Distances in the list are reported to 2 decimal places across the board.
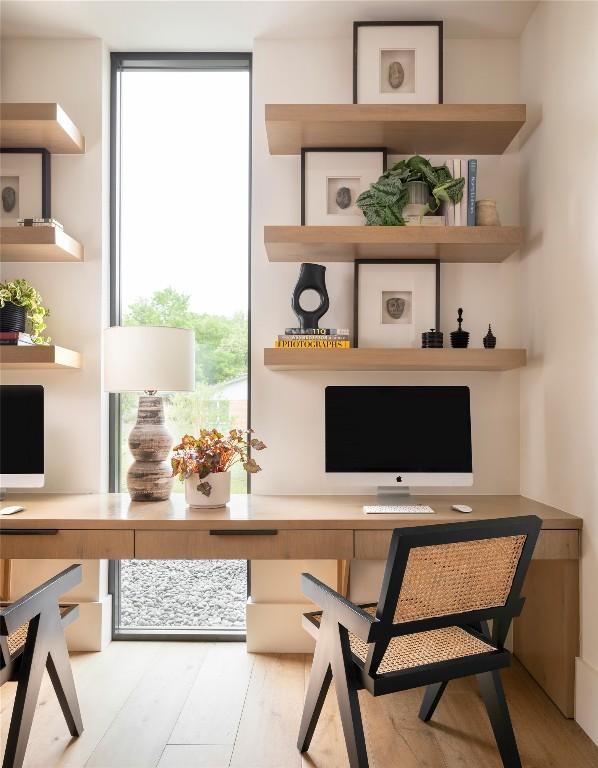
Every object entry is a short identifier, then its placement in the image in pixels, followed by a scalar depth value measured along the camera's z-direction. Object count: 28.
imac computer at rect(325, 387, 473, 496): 2.59
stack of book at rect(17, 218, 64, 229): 2.64
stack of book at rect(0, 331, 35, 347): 2.58
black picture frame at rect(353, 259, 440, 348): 2.80
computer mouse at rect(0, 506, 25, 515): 2.34
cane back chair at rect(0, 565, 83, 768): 1.71
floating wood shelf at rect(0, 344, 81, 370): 2.55
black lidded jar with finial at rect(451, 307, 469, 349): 2.68
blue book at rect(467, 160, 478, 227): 2.60
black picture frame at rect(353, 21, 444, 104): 2.76
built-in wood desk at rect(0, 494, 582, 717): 2.22
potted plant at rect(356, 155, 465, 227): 2.57
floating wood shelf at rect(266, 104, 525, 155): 2.54
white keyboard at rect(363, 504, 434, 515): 2.34
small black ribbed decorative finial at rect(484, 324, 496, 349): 2.68
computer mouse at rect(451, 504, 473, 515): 2.40
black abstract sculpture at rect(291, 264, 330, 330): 2.71
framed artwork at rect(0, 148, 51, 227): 2.87
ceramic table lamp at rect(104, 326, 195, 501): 2.54
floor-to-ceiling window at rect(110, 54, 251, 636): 2.96
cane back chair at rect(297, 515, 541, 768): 1.59
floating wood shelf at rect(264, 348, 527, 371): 2.54
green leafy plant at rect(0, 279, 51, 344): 2.60
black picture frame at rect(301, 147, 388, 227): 2.82
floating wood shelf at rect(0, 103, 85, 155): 2.59
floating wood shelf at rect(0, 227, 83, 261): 2.60
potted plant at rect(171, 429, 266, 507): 2.44
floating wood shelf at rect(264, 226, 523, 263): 2.51
